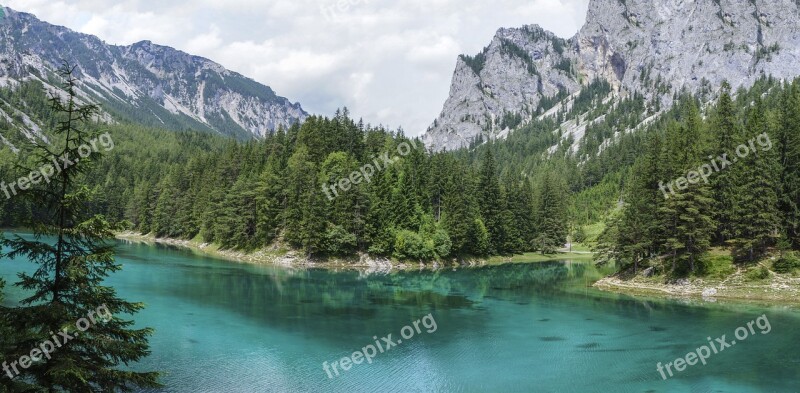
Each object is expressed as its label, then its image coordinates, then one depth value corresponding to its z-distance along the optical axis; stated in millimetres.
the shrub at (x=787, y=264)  54594
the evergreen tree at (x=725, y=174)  61750
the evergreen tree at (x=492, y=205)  108500
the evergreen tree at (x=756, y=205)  56781
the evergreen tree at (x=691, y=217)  58438
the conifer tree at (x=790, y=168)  58750
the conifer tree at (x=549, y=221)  122375
